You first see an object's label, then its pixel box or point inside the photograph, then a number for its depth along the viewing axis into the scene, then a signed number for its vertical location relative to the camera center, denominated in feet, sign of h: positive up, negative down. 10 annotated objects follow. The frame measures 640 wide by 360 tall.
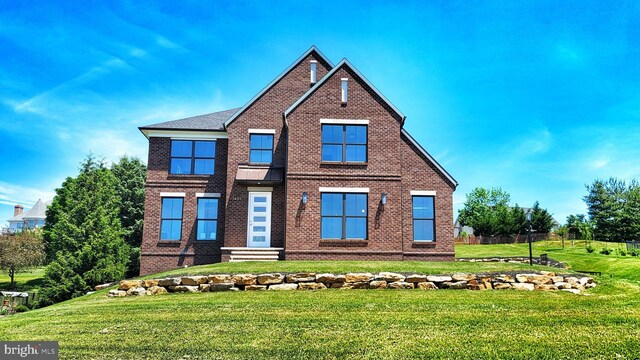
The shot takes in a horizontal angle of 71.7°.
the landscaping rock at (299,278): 44.14 -4.92
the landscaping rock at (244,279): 43.86 -5.16
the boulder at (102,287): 55.05 -7.80
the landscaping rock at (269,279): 43.80 -5.06
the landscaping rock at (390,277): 43.52 -4.60
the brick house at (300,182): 63.21 +6.96
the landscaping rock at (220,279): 44.32 -5.22
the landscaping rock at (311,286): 43.68 -5.65
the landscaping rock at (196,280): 44.83 -5.46
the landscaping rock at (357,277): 43.27 -4.66
